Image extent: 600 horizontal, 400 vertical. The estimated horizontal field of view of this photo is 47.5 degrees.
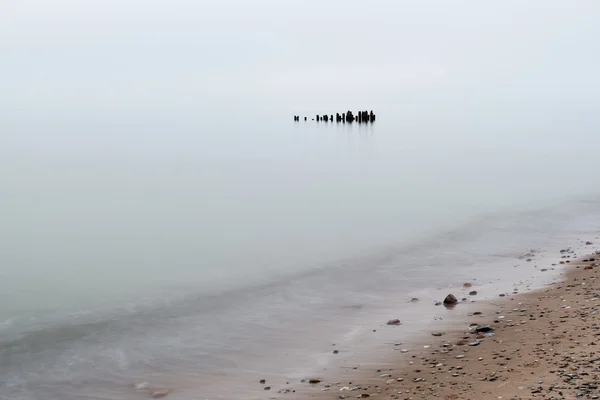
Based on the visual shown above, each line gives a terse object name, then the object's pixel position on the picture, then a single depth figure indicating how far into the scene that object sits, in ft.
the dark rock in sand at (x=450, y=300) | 57.76
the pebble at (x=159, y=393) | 43.21
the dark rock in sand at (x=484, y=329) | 48.84
